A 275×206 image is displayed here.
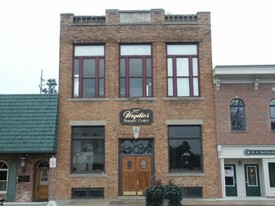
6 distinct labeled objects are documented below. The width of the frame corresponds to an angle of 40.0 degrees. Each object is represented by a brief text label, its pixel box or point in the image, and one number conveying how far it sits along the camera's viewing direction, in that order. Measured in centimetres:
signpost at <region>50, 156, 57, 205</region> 2120
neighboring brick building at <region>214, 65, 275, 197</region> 2172
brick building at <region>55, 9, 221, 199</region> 2175
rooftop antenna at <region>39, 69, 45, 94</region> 5359
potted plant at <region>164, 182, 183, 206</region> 1623
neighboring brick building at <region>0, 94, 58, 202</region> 2108
